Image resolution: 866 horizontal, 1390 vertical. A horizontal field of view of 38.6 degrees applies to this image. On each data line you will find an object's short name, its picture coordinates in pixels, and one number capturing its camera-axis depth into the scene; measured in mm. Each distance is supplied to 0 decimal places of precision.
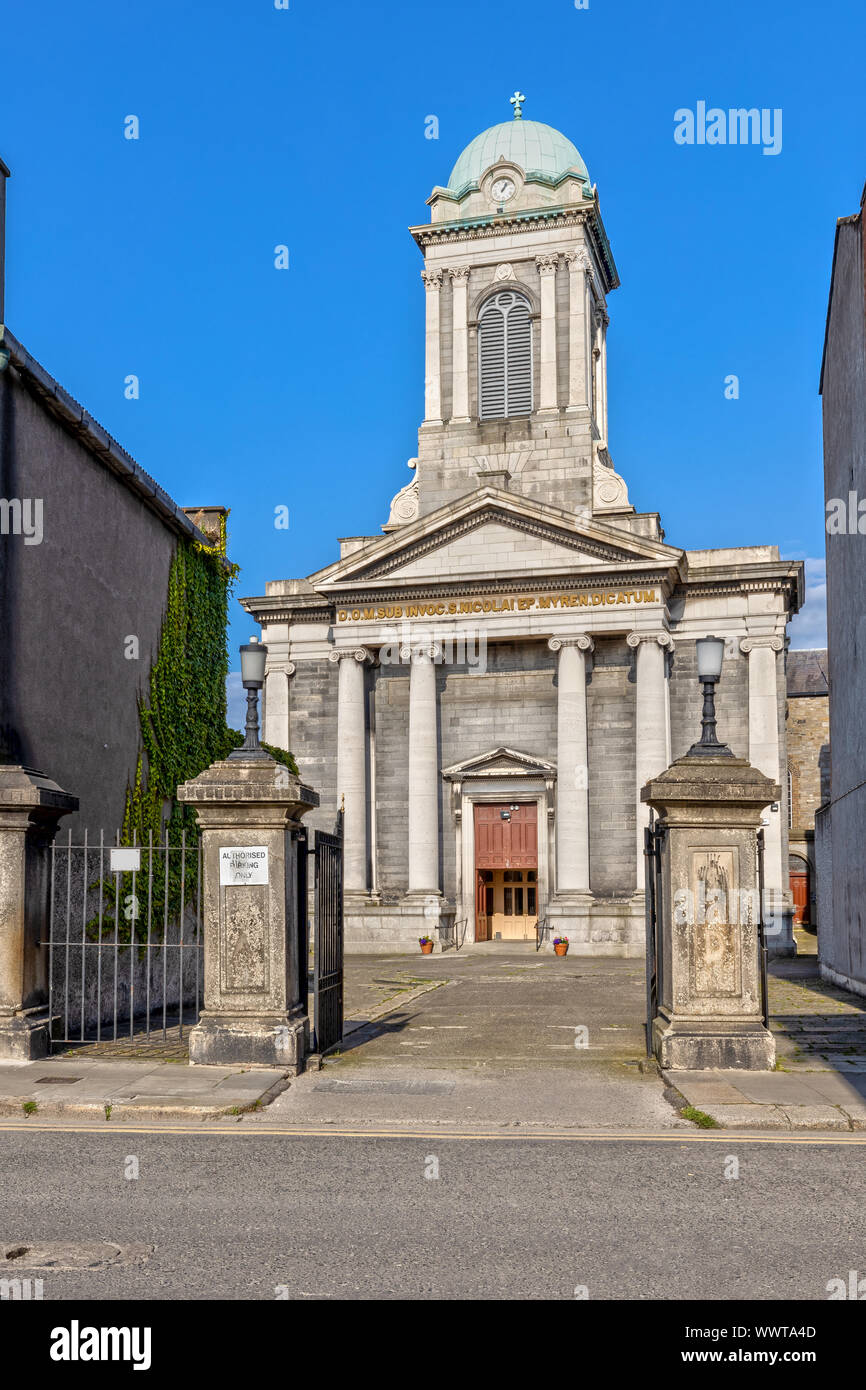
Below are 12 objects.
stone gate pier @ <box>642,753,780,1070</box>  11555
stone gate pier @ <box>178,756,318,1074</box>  11758
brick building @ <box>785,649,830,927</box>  51125
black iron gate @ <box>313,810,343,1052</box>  13016
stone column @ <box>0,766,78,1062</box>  12500
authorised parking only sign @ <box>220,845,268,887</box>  11891
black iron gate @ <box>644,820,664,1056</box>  12586
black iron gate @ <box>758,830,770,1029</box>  11695
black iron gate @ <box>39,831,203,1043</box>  15273
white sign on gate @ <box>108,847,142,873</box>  13258
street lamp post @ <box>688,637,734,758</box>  12266
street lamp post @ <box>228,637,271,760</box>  12742
